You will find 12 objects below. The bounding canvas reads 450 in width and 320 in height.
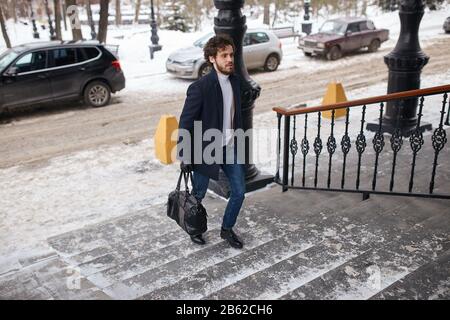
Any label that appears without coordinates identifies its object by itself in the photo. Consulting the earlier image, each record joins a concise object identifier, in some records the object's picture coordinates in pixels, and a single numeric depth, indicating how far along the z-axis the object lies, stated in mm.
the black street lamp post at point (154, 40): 19141
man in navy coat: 4112
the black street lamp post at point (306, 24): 26766
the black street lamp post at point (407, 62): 7758
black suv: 10984
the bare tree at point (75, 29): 18836
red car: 18375
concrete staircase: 3680
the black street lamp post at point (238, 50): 5402
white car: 14648
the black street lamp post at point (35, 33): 27903
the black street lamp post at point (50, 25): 24631
